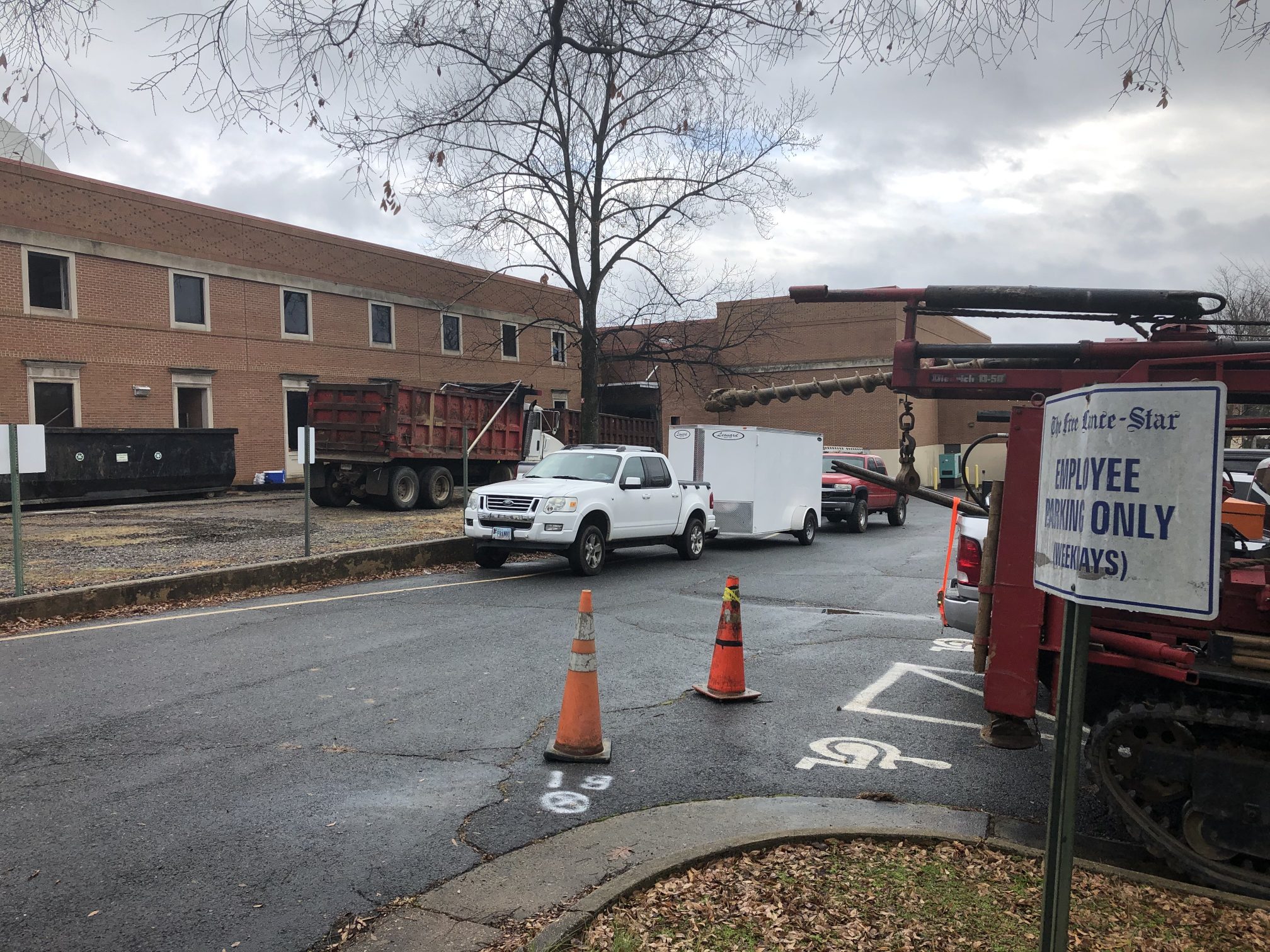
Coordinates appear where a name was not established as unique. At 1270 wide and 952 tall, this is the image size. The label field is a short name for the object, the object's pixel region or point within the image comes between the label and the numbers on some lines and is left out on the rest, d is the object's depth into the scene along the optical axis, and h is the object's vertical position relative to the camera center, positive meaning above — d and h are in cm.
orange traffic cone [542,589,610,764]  546 -166
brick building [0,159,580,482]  2522 +325
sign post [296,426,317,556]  1314 -38
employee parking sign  212 -18
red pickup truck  2242 -183
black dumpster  2041 -107
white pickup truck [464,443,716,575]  1316 -131
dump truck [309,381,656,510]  2134 -49
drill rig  408 -99
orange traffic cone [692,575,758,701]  690 -177
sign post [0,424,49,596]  970 -42
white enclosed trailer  1798 -94
